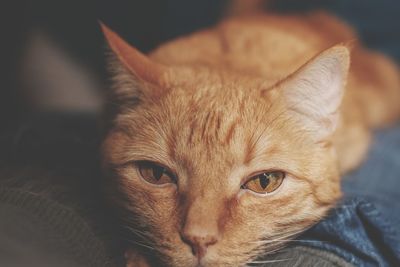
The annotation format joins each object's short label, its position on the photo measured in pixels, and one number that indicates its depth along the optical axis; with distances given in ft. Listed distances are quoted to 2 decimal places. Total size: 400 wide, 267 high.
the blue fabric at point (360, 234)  0.75
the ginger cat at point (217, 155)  0.74
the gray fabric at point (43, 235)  0.63
